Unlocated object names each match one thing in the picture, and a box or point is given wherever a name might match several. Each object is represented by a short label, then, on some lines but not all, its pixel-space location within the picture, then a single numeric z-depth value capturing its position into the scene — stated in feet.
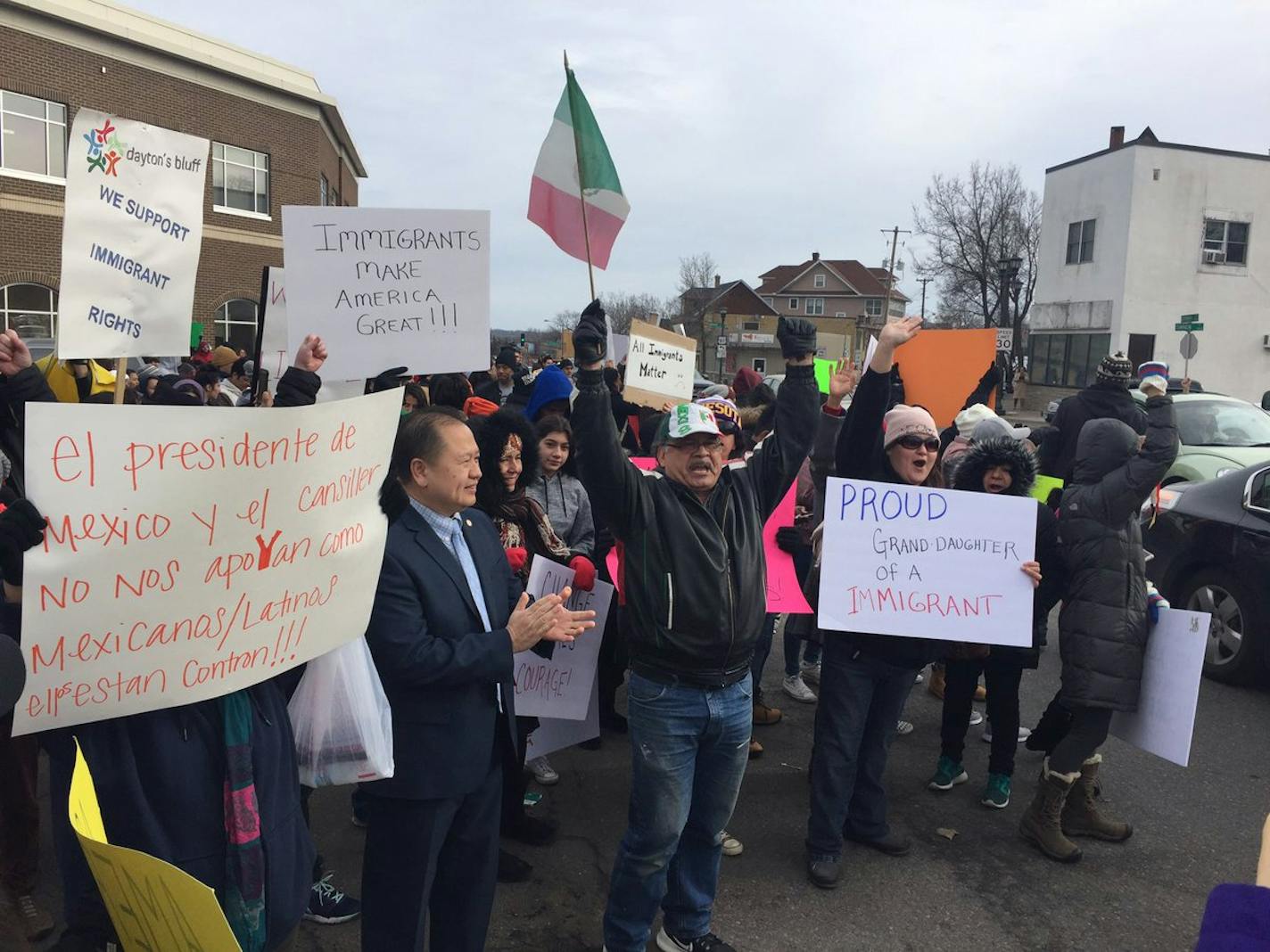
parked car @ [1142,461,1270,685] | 19.29
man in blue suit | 8.11
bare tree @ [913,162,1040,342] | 155.12
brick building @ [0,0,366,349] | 73.05
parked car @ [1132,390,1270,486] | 31.14
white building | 96.68
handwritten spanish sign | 5.62
